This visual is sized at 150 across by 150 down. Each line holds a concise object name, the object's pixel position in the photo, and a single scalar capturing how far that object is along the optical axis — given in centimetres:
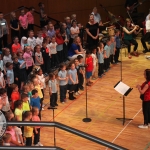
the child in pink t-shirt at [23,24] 1272
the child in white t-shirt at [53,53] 1163
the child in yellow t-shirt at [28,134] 731
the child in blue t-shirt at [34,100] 824
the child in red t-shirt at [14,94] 833
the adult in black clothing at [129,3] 1805
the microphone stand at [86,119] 931
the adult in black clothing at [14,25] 1249
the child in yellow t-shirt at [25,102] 776
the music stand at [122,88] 843
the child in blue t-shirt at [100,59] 1199
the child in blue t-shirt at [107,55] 1240
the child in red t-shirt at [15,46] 1096
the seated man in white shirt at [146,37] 1531
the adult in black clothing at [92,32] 1352
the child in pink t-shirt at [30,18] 1320
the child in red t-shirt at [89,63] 1122
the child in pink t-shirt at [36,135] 733
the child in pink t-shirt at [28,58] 1041
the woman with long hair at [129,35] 1454
